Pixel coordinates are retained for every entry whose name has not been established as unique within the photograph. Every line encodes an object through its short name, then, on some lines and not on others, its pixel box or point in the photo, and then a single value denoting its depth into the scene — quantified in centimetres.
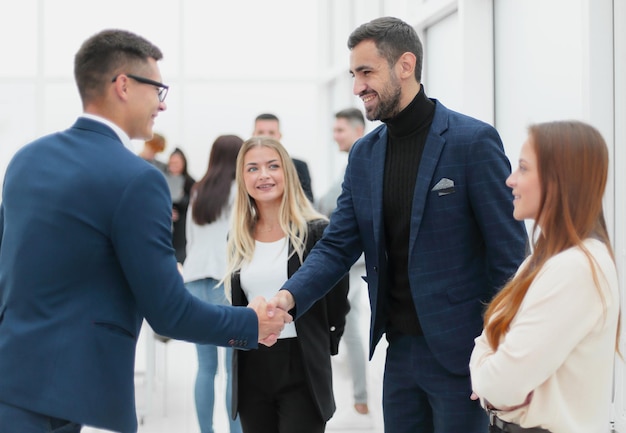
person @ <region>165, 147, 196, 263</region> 603
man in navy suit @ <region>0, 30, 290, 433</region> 176
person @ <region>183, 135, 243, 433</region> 431
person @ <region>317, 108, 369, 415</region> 494
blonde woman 276
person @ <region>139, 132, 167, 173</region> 668
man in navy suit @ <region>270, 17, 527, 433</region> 222
